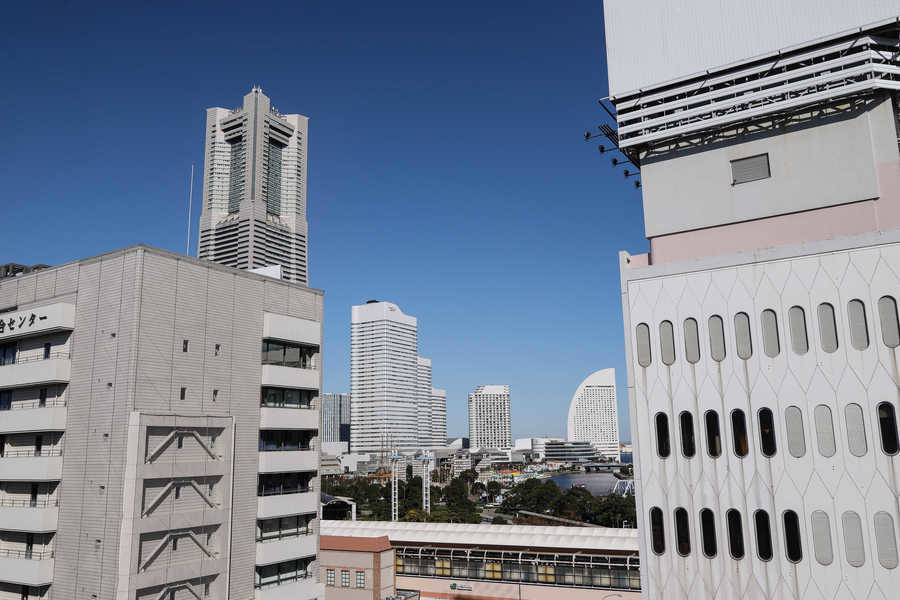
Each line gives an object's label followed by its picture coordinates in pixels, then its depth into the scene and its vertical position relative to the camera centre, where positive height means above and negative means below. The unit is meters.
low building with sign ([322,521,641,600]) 54.78 -12.82
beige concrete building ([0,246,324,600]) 36.00 -0.63
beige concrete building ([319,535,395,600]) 58.44 -13.35
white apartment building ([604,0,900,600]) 26.44 +5.15
